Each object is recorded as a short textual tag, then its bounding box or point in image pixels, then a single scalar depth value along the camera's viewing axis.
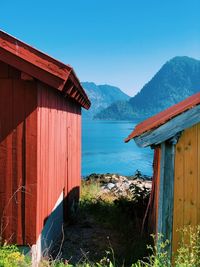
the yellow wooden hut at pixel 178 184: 6.05
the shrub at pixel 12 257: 5.39
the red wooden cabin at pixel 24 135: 5.67
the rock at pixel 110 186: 17.54
